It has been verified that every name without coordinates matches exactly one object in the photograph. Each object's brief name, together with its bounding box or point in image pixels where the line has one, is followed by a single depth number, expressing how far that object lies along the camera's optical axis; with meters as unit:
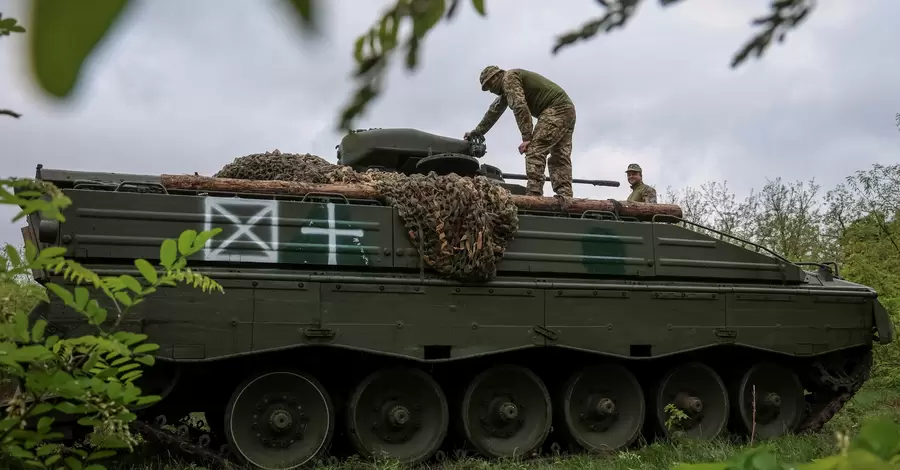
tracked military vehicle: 5.91
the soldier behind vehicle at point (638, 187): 9.70
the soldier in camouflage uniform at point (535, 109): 7.63
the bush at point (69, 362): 2.40
